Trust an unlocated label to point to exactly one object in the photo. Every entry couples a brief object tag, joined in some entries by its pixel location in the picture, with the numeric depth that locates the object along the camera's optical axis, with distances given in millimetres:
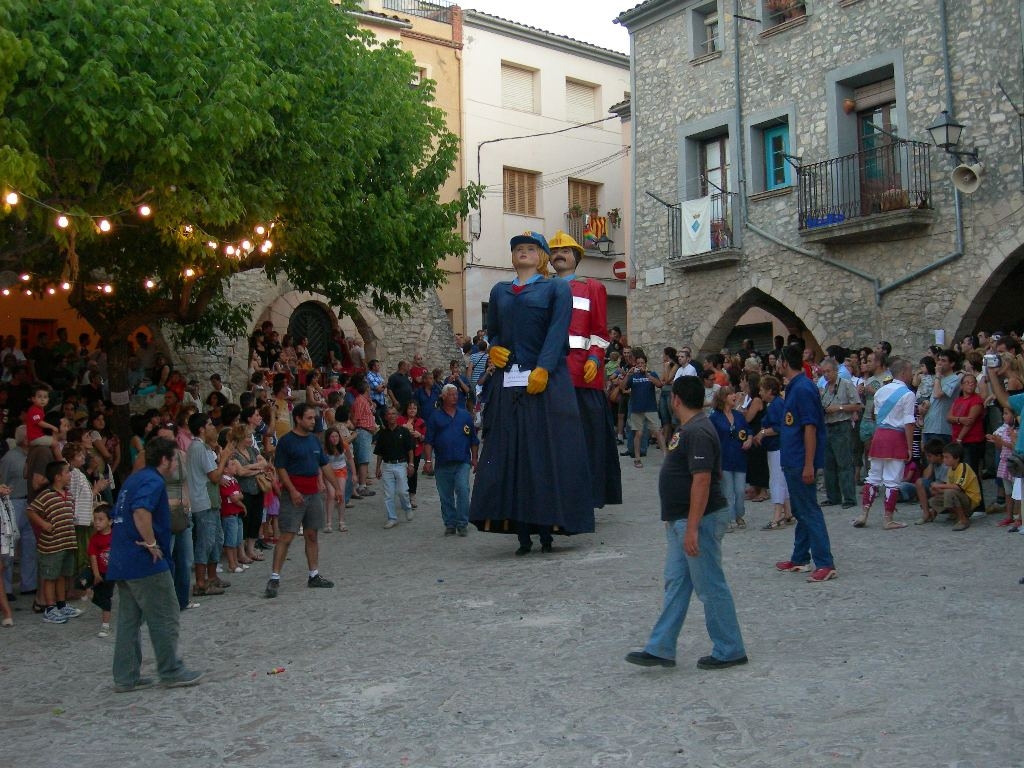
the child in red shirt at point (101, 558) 8891
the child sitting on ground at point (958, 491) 11219
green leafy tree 10266
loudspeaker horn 18203
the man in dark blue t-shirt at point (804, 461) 8805
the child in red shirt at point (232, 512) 10797
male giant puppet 11609
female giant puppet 10594
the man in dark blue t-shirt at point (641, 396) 18312
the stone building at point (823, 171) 18516
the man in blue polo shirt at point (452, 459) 12695
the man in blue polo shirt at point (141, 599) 6996
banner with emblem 23328
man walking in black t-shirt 6359
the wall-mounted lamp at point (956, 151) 18156
